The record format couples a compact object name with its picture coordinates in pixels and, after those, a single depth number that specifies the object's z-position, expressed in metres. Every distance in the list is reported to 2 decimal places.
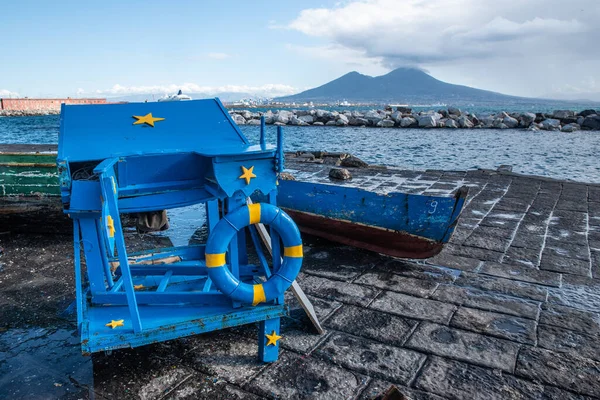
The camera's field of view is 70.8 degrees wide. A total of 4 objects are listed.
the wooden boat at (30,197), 7.79
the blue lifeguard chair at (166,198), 3.36
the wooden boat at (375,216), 6.20
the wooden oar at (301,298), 4.19
